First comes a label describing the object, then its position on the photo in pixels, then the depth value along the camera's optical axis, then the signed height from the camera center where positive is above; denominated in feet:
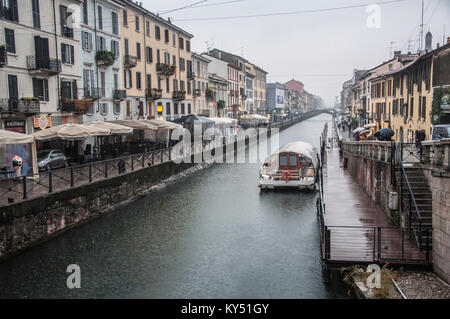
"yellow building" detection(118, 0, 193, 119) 126.62 +19.80
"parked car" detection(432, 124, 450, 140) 68.80 -2.43
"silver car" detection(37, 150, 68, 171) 69.63 -5.98
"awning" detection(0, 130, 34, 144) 49.83 -1.56
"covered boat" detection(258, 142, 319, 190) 81.76 -10.01
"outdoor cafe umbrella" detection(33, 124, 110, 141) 64.44 -1.25
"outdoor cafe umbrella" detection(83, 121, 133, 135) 77.39 -0.72
